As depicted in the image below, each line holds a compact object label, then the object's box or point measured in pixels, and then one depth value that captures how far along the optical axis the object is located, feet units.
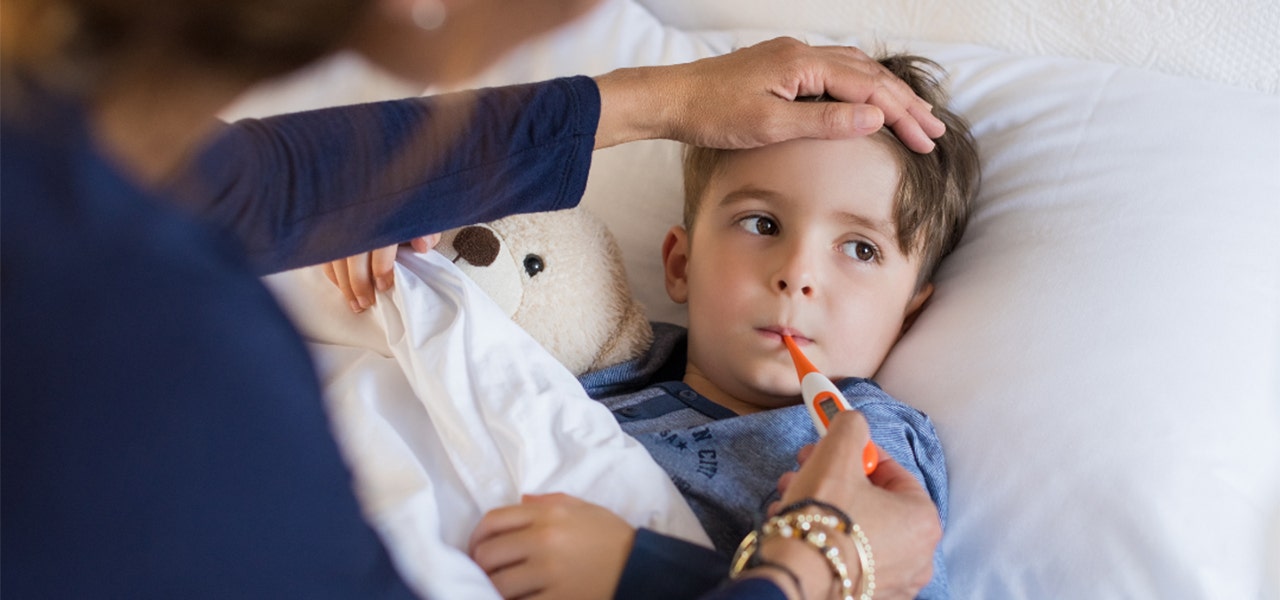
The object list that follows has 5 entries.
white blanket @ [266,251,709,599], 2.58
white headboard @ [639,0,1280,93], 4.20
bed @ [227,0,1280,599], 2.92
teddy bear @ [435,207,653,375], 3.42
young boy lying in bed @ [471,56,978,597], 3.13
